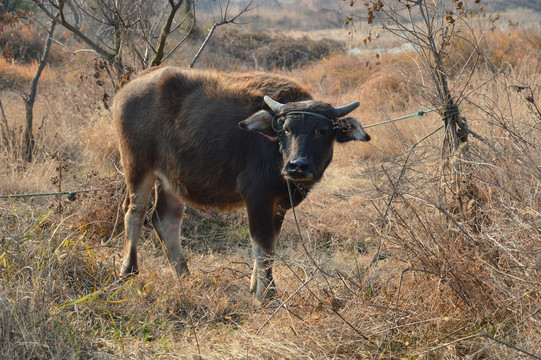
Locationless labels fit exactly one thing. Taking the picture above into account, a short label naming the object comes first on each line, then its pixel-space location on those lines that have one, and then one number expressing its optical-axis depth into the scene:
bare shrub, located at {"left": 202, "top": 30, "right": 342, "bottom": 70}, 38.84
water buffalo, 8.46
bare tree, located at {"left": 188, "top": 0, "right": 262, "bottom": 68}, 12.52
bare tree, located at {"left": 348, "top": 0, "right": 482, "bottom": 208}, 7.82
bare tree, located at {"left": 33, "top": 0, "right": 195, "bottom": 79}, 11.61
